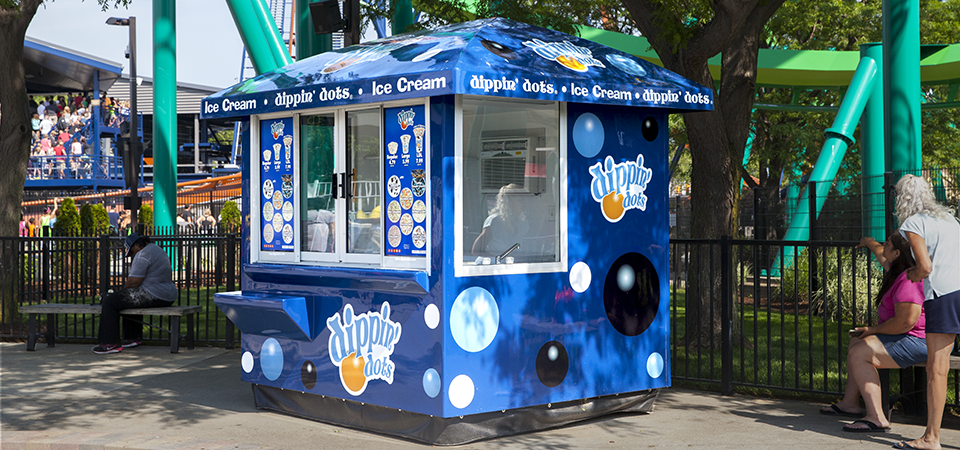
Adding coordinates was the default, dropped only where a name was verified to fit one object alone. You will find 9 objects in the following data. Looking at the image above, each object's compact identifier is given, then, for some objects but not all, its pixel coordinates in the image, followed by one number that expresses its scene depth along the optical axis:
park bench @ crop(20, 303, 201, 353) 10.01
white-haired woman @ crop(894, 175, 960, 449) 5.31
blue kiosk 5.77
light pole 17.33
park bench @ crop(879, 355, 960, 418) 6.14
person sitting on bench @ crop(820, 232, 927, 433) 5.70
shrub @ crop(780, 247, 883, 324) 12.60
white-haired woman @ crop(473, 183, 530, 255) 6.18
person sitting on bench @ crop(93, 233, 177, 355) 10.10
